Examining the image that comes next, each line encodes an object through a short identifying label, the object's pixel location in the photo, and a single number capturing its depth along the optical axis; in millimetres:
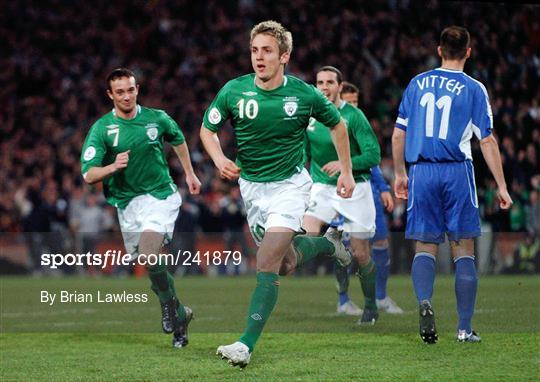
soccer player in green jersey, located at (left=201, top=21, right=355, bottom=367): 11695
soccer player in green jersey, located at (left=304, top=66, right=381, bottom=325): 16141
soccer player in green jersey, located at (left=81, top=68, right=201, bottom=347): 14102
